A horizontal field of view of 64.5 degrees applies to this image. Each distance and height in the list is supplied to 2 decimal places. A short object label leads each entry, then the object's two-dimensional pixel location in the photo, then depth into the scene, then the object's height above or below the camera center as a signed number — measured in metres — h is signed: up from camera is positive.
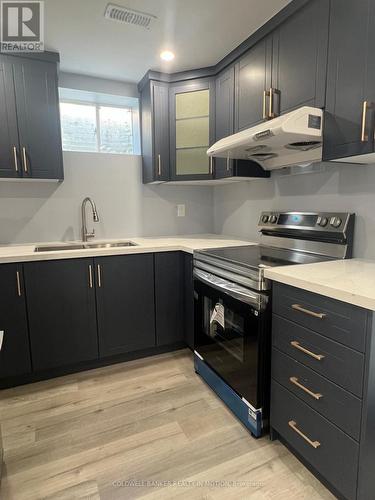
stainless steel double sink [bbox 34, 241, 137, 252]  2.36 -0.32
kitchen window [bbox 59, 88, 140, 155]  2.62 +0.77
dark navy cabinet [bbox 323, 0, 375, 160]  1.24 +0.55
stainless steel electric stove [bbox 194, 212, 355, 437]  1.48 -0.51
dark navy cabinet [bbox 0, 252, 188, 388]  1.94 -0.75
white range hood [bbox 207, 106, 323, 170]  1.42 +0.36
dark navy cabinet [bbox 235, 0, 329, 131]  1.47 +0.78
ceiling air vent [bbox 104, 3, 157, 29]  1.67 +1.10
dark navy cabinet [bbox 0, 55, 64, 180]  2.04 +0.62
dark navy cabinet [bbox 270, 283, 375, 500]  1.04 -0.72
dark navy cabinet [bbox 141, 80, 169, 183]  2.46 +0.65
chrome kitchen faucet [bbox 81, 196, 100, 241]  2.54 -0.08
